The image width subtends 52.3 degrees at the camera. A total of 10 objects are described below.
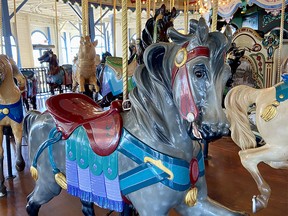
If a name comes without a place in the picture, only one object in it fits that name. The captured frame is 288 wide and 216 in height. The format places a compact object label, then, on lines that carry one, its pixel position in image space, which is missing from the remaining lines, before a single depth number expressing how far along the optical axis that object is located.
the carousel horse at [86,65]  3.87
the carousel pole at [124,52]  1.12
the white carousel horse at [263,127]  1.84
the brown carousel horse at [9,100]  2.21
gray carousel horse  0.78
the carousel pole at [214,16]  1.10
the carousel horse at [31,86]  5.48
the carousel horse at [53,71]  6.51
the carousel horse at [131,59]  1.12
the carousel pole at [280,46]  2.81
